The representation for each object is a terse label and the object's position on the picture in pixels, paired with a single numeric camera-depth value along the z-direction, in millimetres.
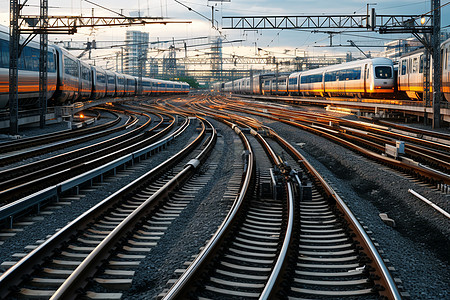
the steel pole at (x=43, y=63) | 23517
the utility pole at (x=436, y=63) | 23688
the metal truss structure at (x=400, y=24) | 23844
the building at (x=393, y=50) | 135825
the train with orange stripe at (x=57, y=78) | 21773
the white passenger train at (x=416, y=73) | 23234
